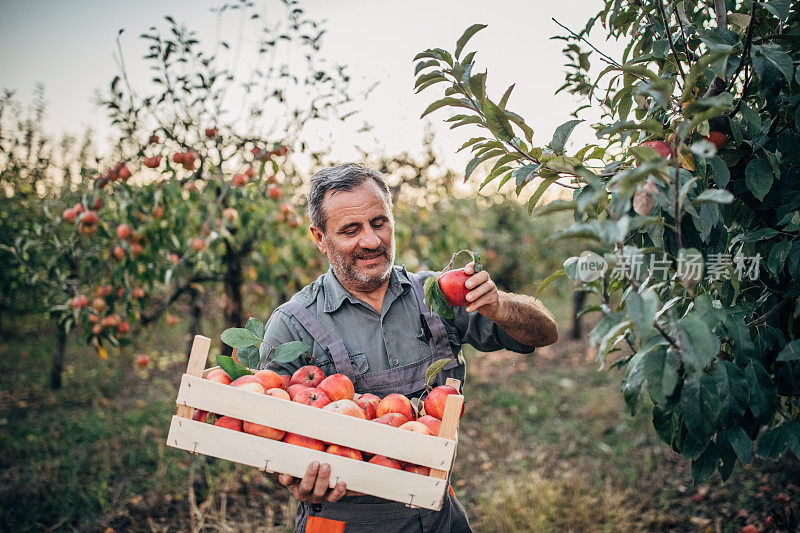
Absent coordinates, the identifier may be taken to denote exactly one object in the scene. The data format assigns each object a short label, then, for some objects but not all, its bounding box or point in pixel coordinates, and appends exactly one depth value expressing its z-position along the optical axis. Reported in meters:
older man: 1.59
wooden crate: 1.17
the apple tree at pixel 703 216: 0.89
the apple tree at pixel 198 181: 2.90
